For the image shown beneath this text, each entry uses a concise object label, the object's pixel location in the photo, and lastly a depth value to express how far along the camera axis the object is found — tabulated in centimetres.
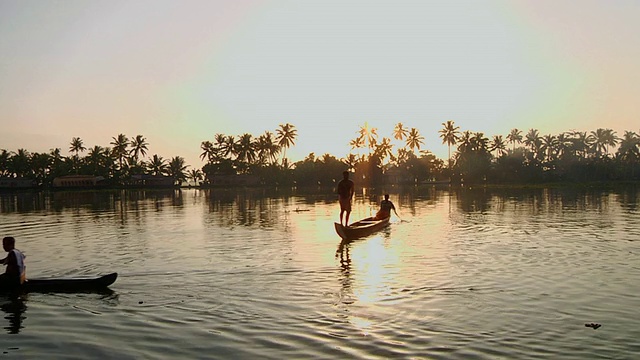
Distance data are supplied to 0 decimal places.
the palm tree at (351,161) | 14188
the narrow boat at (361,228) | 2288
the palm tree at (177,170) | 15048
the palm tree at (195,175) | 16212
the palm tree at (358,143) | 14688
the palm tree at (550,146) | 15462
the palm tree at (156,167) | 14691
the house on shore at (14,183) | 12825
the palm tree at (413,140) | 15288
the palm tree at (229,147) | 14656
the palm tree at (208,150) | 15062
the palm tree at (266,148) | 14638
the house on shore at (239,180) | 13675
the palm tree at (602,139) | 16475
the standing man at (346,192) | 2377
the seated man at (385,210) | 2939
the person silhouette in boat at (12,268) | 1302
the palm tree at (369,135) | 14575
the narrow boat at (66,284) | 1332
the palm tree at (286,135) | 14800
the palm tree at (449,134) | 14752
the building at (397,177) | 14488
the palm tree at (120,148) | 14550
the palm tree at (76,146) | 15438
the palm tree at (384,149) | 14404
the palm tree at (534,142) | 15562
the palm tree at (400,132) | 15450
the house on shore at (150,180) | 13848
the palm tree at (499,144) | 15375
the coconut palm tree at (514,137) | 16888
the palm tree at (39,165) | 13375
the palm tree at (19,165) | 13150
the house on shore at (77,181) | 12900
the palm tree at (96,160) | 13525
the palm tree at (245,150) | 14475
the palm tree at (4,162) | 13212
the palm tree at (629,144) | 13425
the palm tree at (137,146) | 14962
